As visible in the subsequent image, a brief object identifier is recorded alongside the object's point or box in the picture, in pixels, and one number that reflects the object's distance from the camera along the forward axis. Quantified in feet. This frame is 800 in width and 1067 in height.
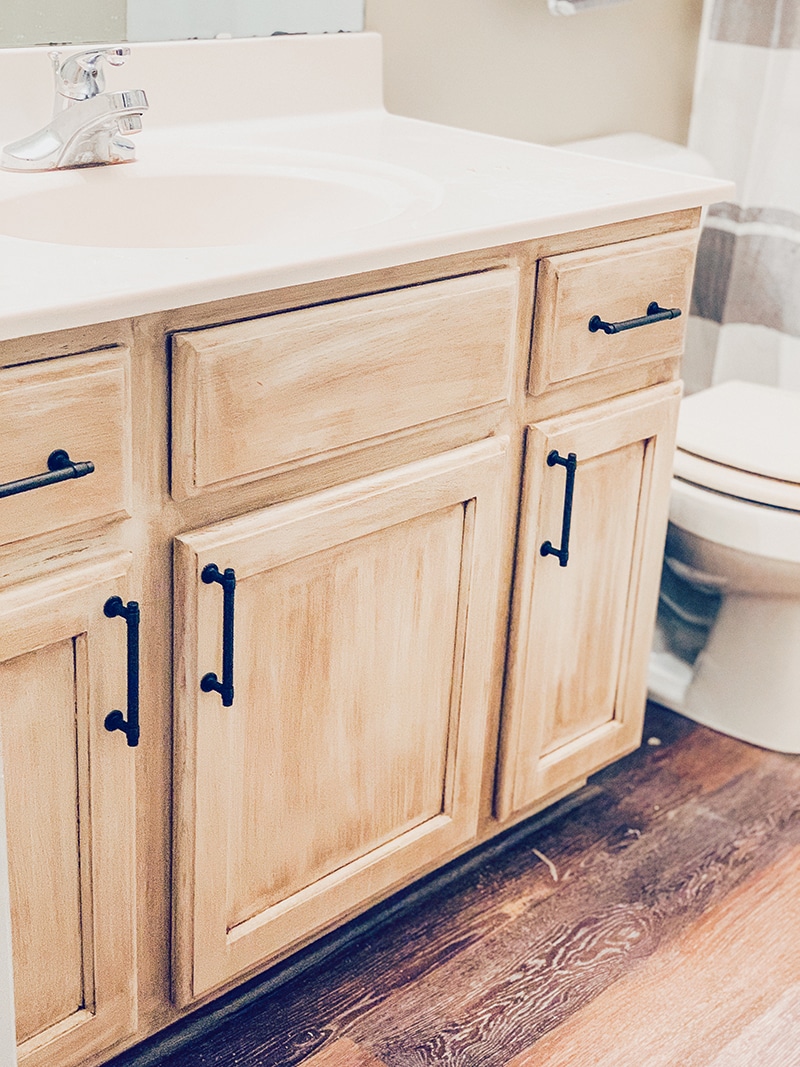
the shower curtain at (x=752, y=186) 6.55
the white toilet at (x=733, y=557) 5.58
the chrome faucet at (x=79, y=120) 4.18
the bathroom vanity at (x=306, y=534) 3.26
